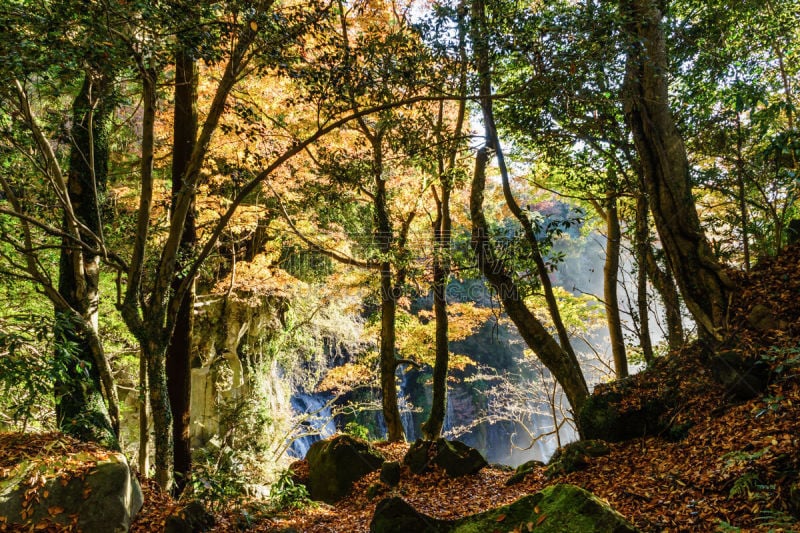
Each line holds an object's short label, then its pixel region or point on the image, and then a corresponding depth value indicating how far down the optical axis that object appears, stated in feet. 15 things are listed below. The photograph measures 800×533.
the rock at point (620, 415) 17.54
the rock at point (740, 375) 14.32
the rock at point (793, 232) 19.45
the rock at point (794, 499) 8.49
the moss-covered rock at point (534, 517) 8.48
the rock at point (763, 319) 15.73
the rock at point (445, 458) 25.29
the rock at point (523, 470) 20.68
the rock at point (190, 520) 14.23
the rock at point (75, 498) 12.59
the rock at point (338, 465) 27.22
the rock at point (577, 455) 16.93
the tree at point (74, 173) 12.91
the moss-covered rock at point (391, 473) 25.30
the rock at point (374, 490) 24.64
